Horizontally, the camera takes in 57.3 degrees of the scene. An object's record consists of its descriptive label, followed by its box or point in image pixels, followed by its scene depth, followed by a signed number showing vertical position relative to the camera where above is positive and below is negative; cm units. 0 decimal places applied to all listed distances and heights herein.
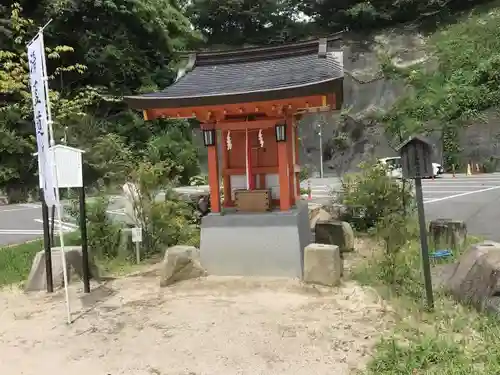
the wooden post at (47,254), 675 -93
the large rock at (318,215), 1123 -100
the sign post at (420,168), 532 +2
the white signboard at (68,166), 611 +33
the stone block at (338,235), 945 -125
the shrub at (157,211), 930 -54
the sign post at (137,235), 854 -90
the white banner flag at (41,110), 574 +103
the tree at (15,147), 2069 +220
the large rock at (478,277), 518 -133
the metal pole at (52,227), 884 -70
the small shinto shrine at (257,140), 725 +71
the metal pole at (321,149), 3388 +193
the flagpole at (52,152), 552 +50
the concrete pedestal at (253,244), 735 -105
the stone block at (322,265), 679 -133
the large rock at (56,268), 718 -124
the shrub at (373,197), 1079 -59
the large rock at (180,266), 712 -130
